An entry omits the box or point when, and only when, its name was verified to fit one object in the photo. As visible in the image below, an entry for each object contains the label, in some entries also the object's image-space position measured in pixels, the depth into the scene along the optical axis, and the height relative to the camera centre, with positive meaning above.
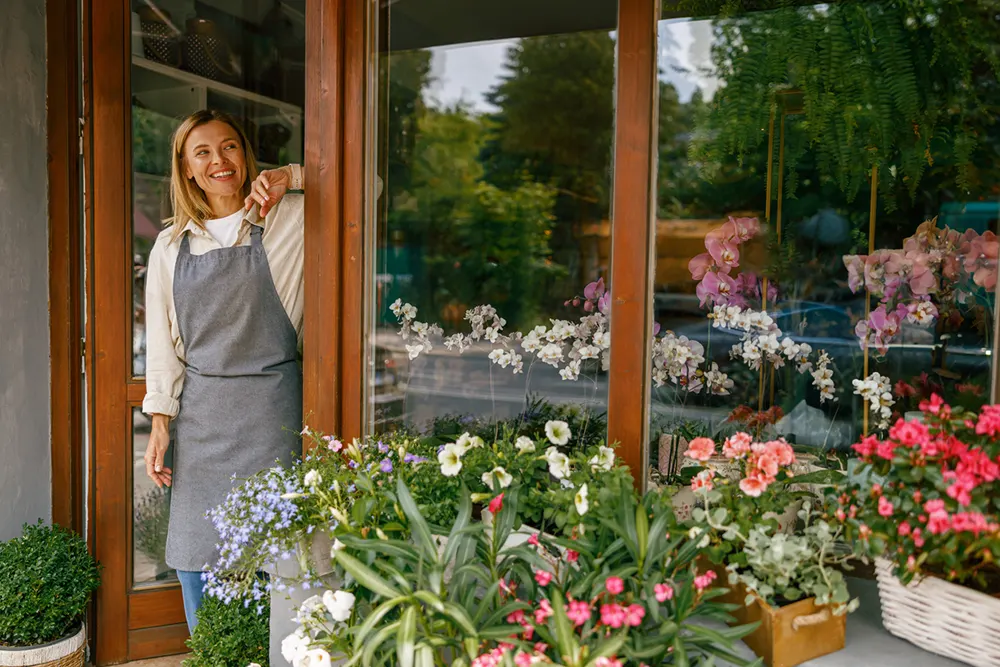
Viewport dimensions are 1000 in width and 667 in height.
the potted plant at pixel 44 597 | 2.33 -0.93
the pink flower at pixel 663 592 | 1.40 -0.53
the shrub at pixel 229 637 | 2.27 -1.01
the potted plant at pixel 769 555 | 1.47 -0.50
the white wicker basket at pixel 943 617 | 1.38 -0.59
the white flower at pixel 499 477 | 1.62 -0.38
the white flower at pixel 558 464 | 1.66 -0.36
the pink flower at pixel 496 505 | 1.59 -0.43
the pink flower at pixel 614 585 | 1.36 -0.50
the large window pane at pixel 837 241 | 1.74 +0.19
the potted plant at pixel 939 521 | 1.31 -0.39
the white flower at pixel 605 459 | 1.69 -0.35
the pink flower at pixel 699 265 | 2.33 +0.09
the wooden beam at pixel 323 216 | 2.08 +0.21
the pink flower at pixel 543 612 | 1.40 -0.57
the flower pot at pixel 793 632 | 1.46 -0.63
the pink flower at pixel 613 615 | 1.33 -0.54
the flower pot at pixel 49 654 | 2.32 -1.09
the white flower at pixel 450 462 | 1.67 -0.36
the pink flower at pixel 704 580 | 1.44 -0.52
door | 2.56 -0.03
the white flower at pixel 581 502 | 1.54 -0.41
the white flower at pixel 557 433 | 1.77 -0.31
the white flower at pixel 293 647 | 1.59 -0.72
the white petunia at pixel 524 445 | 1.77 -0.34
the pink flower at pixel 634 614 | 1.34 -0.55
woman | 2.36 -0.12
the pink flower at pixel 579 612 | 1.36 -0.55
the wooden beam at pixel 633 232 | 1.74 +0.14
